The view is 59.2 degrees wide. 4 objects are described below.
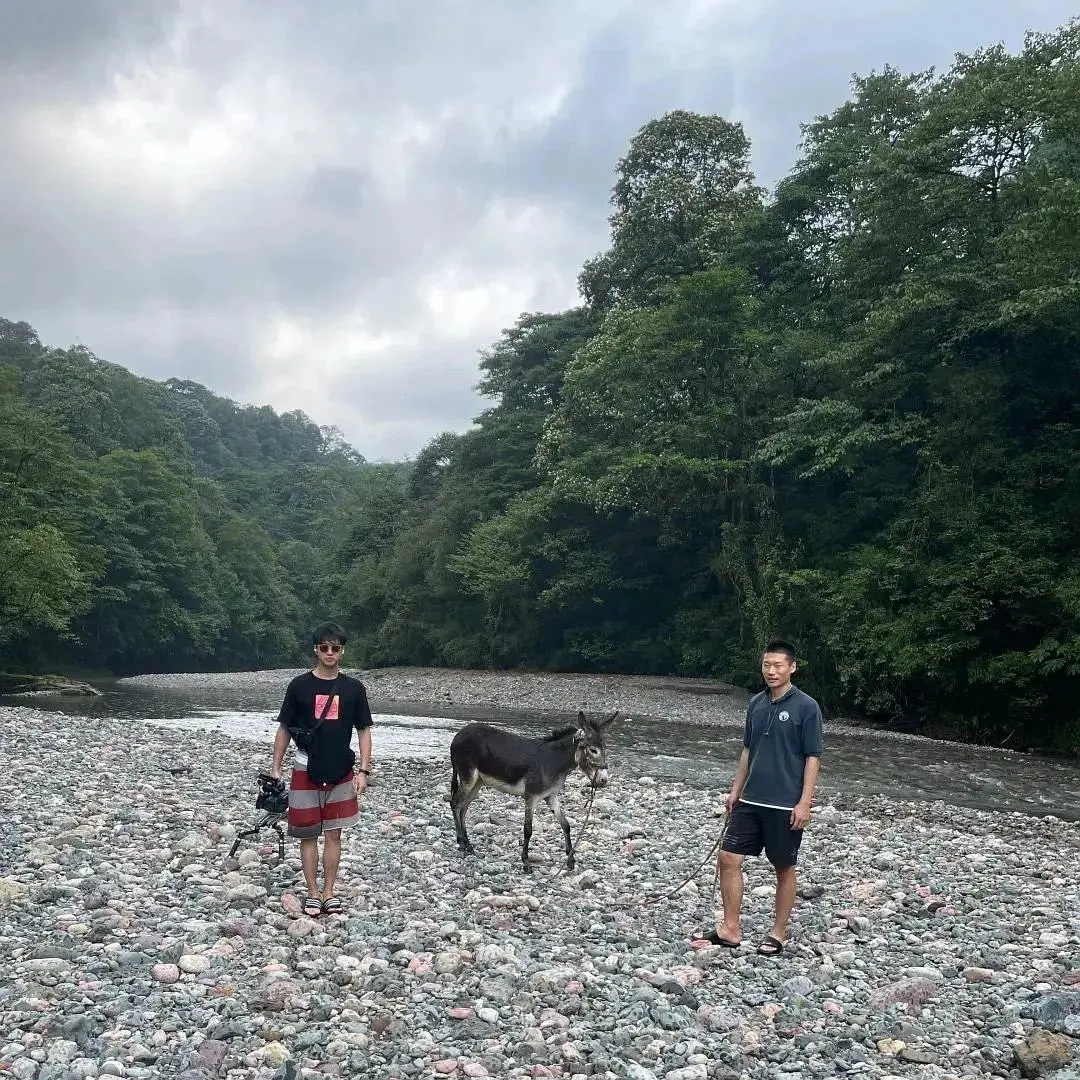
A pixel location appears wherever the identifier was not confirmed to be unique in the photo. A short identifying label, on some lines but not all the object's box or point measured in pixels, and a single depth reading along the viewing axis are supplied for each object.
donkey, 9.20
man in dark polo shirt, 6.98
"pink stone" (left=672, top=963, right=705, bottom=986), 6.59
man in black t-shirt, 7.48
